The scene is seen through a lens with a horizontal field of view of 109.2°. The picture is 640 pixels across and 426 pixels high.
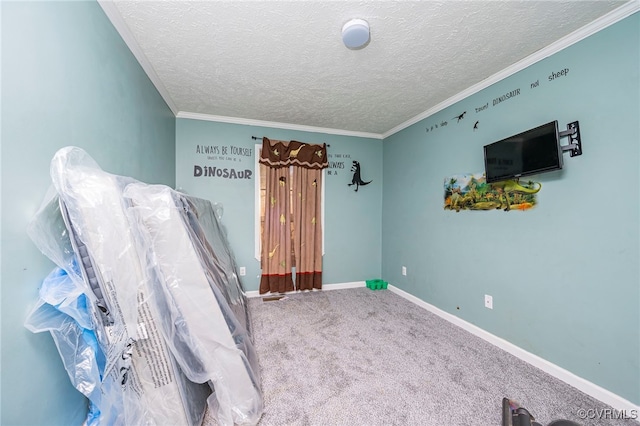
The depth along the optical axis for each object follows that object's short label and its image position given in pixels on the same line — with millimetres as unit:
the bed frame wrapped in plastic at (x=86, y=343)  863
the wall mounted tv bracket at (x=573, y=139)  1493
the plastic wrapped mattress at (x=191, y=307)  1031
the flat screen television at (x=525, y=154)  1508
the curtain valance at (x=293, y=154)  3012
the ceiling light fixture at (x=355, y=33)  1426
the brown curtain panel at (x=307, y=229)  3156
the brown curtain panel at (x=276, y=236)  3031
